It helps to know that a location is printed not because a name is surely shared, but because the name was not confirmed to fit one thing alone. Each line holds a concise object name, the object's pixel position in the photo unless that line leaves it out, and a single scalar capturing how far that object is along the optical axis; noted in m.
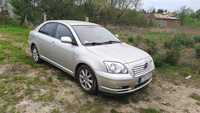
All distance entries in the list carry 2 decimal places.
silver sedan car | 2.73
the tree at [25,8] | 9.96
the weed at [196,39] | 7.61
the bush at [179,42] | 6.49
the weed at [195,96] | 3.38
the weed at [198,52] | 5.38
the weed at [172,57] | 4.81
